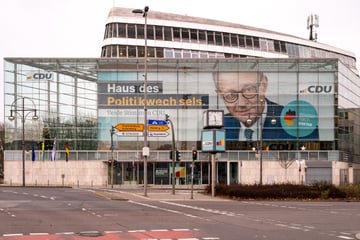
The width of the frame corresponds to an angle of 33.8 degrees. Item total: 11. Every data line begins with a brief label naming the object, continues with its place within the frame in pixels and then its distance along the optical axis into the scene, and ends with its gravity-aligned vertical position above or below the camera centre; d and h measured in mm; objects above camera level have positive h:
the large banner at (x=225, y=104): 69438 +3676
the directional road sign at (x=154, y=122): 44344 +984
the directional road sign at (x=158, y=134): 64875 +125
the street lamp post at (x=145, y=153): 39188 -1215
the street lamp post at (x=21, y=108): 67875 +2946
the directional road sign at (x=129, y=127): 68812 +940
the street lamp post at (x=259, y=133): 69000 +261
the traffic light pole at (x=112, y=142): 65312 -785
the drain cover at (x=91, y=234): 17188 -2911
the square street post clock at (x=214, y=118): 41219 +1194
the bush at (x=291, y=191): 38281 -3671
